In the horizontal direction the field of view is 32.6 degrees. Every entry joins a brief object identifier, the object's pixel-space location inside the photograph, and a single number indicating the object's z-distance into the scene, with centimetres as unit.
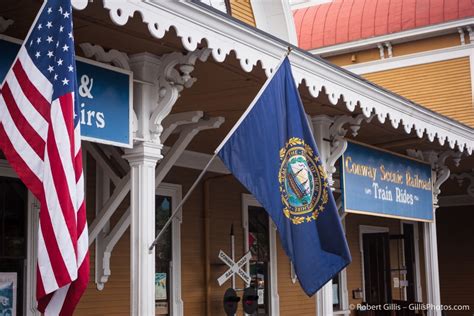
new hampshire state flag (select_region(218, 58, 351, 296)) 664
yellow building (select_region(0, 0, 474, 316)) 663
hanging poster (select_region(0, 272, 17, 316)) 874
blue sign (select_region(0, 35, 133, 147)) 622
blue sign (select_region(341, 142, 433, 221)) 1001
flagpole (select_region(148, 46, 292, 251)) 658
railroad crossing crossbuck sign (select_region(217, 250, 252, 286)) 1204
